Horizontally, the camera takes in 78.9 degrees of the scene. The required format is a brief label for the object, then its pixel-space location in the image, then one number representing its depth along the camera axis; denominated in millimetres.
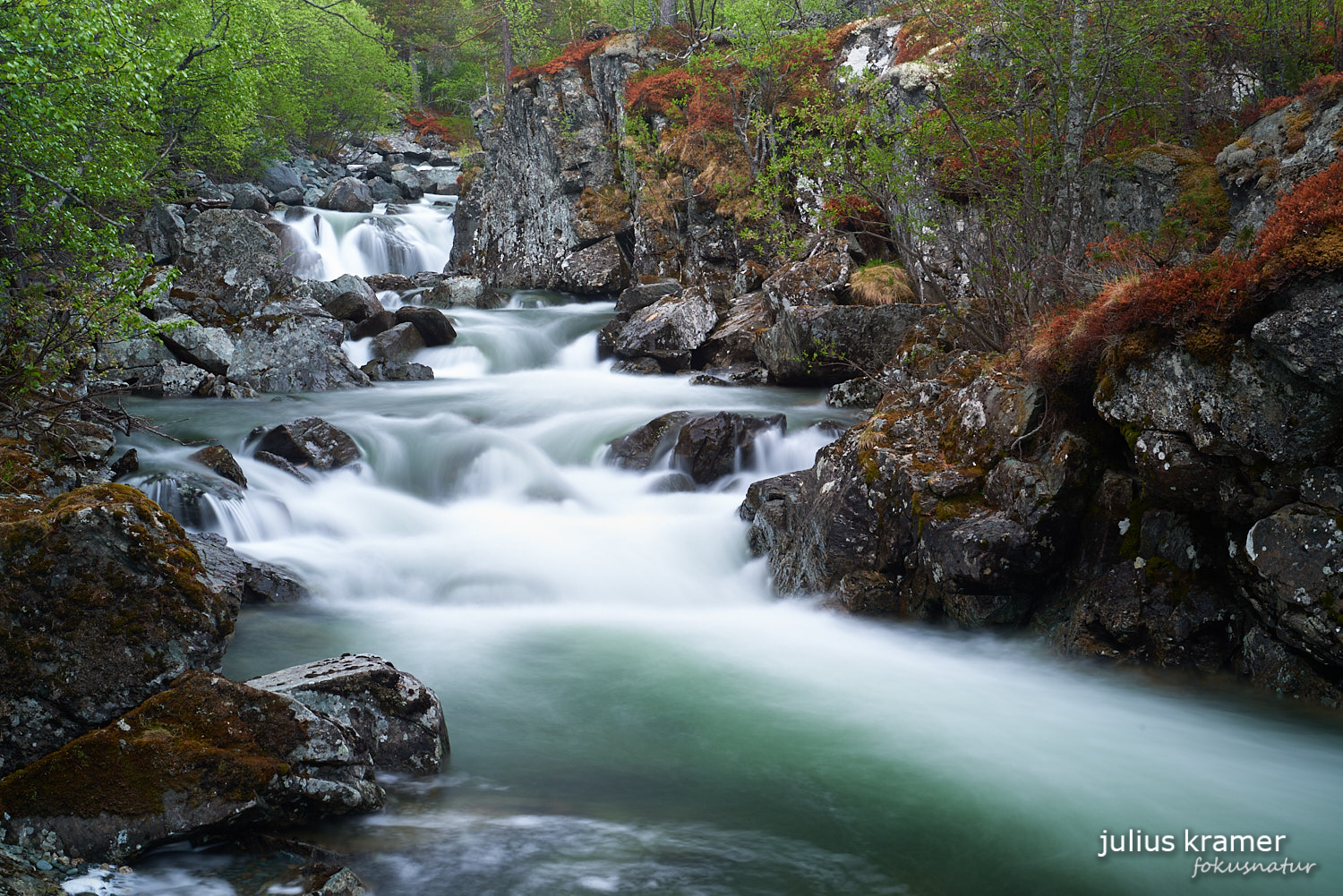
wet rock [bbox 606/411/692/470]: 12375
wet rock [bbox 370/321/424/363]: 19406
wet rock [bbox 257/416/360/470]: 12227
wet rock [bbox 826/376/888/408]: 14508
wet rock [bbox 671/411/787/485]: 11891
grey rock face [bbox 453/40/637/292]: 26641
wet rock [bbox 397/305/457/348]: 20188
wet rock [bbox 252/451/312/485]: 11764
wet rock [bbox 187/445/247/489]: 10820
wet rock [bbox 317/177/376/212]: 32312
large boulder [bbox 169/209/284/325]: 18875
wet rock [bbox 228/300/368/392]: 17328
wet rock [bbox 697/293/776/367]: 17969
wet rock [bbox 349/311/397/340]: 20188
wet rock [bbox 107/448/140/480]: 10008
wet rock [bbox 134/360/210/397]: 16031
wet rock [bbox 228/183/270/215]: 29186
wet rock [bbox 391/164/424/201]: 38094
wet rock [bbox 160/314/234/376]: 16641
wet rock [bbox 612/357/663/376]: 18672
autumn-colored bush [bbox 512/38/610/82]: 27906
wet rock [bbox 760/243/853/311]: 16141
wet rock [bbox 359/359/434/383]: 18672
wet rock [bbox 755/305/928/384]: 14977
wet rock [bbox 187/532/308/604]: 7969
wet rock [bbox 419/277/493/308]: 24516
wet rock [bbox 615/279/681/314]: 21062
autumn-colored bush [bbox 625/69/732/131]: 22531
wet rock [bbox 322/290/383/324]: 20297
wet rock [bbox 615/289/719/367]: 18703
